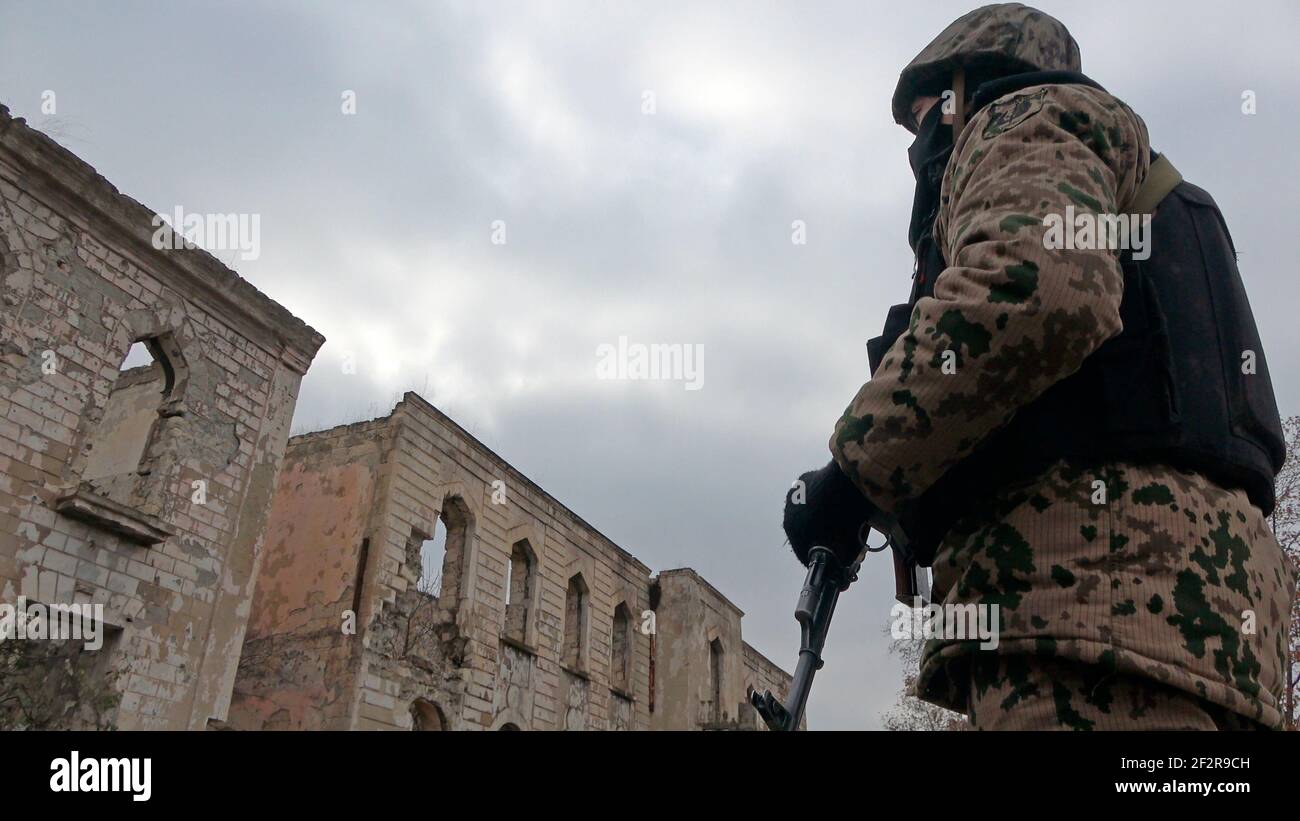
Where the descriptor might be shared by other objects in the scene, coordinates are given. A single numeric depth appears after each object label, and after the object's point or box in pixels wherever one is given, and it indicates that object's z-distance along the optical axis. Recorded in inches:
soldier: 49.5
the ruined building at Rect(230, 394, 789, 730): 482.9
